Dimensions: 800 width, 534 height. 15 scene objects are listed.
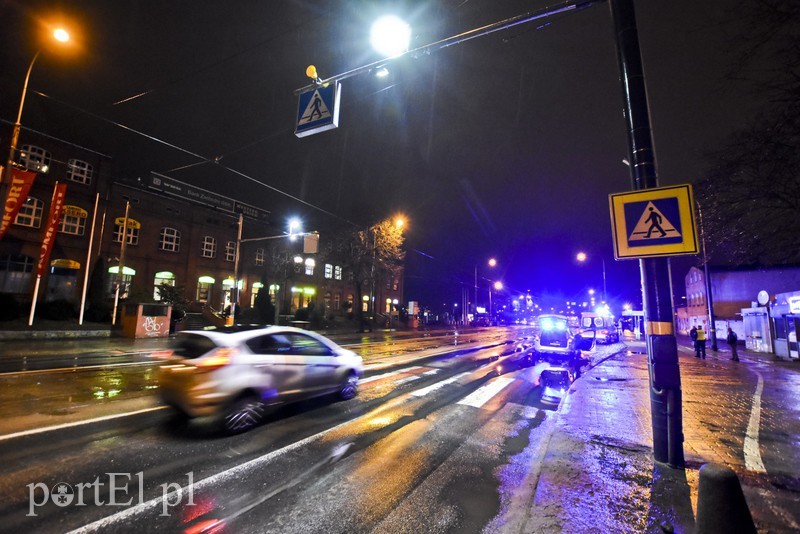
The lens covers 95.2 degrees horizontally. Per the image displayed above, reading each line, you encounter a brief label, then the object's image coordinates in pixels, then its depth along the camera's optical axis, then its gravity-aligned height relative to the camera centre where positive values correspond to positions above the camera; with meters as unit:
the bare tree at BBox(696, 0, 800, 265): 6.71 +3.33
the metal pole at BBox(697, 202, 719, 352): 22.05 +0.16
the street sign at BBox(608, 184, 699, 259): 4.62 +1.27
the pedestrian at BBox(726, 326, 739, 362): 17.78 -1.07
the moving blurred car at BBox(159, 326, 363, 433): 5.80 -0.98
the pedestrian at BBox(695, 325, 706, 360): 19.21 -1.13
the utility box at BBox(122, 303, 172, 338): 22.30 -0.30
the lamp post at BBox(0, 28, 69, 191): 11.47 +6.70
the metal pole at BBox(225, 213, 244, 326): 24.71 +1.42
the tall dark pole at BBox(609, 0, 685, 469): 4.60 +0.38
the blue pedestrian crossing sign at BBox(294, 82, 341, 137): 7.29 +4.20
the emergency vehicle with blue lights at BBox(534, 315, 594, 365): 16.98 -1.03
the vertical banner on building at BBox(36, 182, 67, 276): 20.19 +5.23
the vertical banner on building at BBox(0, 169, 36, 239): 16.09 +5.52
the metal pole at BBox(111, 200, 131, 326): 22.27 +2.60
